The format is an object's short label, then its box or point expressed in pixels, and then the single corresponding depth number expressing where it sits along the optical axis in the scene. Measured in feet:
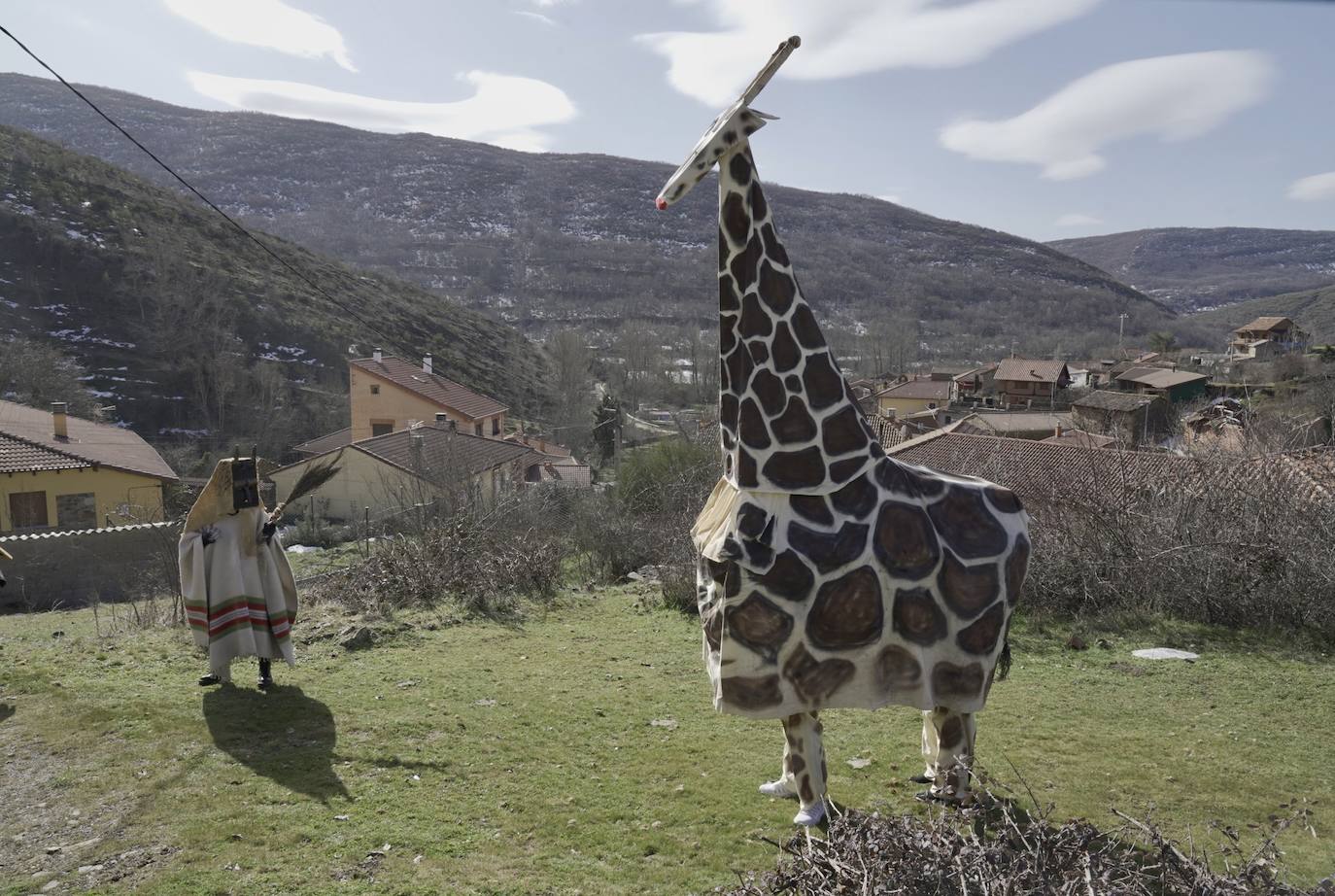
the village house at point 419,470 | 47.62
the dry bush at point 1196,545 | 28.55
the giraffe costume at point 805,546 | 13.41
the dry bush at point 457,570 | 34.40
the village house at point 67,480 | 63.05
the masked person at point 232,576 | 21.49
